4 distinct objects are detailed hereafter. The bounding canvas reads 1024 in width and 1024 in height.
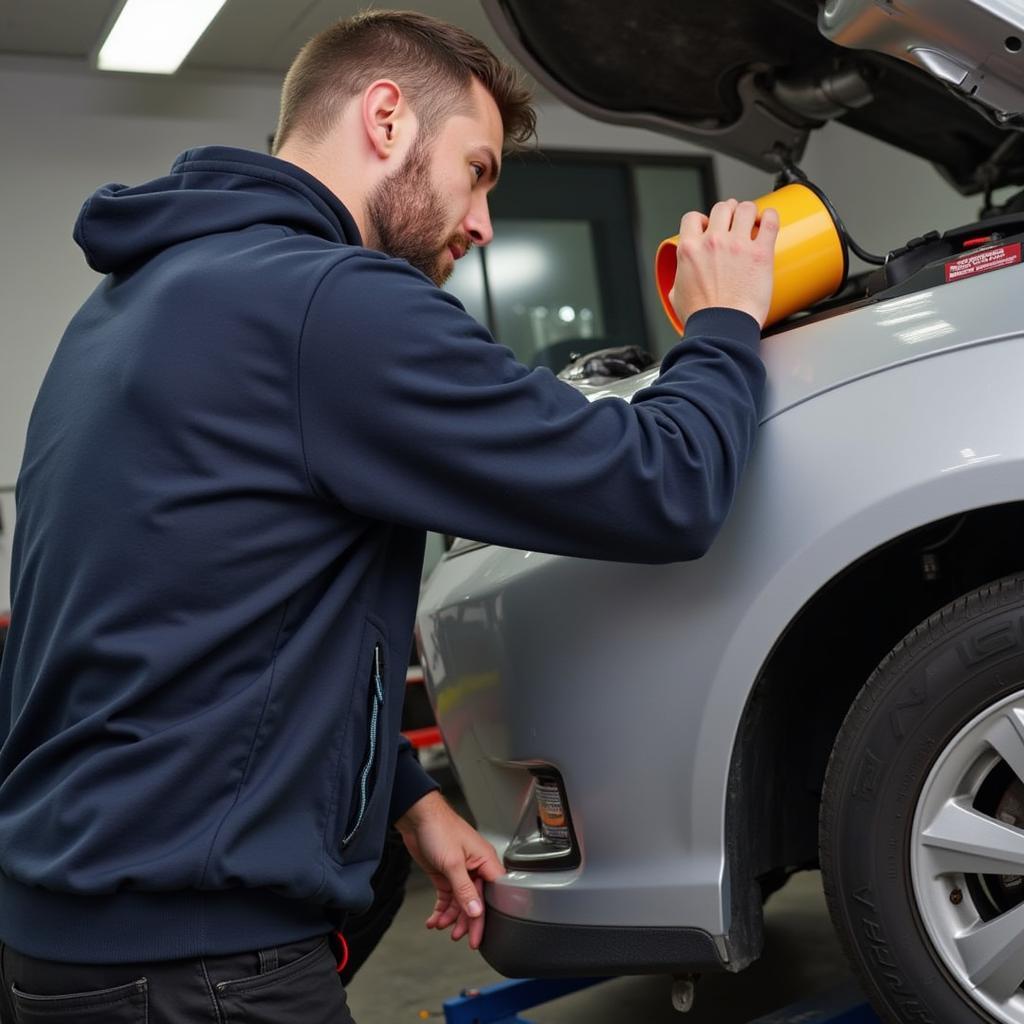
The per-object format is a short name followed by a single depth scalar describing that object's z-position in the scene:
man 1.19
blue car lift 1.82
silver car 1.33
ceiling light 5.95
